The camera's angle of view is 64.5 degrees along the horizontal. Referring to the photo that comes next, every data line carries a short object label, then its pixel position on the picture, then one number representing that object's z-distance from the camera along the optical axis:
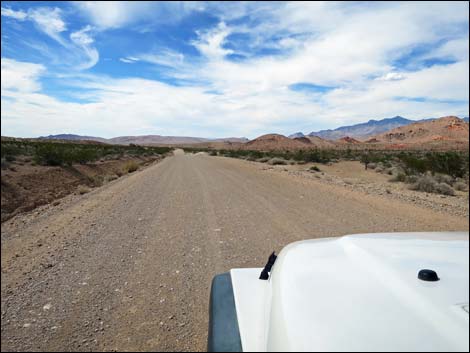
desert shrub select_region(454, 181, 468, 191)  15.09
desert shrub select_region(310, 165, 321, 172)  26.43
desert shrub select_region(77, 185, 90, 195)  13.13
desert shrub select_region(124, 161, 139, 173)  25.39
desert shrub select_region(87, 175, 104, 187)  16.76
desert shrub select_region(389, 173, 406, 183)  17.08
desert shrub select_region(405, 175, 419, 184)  15.48
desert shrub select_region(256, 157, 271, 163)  39.10
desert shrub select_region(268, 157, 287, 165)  34.85
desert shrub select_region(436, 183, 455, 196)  13.31
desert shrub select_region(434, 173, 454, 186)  16.03
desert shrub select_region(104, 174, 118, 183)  17.95
